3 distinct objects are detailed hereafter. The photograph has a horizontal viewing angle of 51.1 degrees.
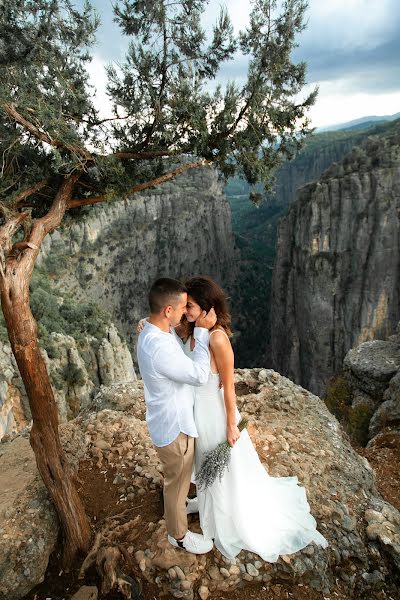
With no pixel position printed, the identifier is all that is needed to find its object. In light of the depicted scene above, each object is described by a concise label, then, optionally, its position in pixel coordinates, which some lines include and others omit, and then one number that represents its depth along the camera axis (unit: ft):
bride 11.43
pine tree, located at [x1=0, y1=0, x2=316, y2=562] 13.17
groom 10.56
